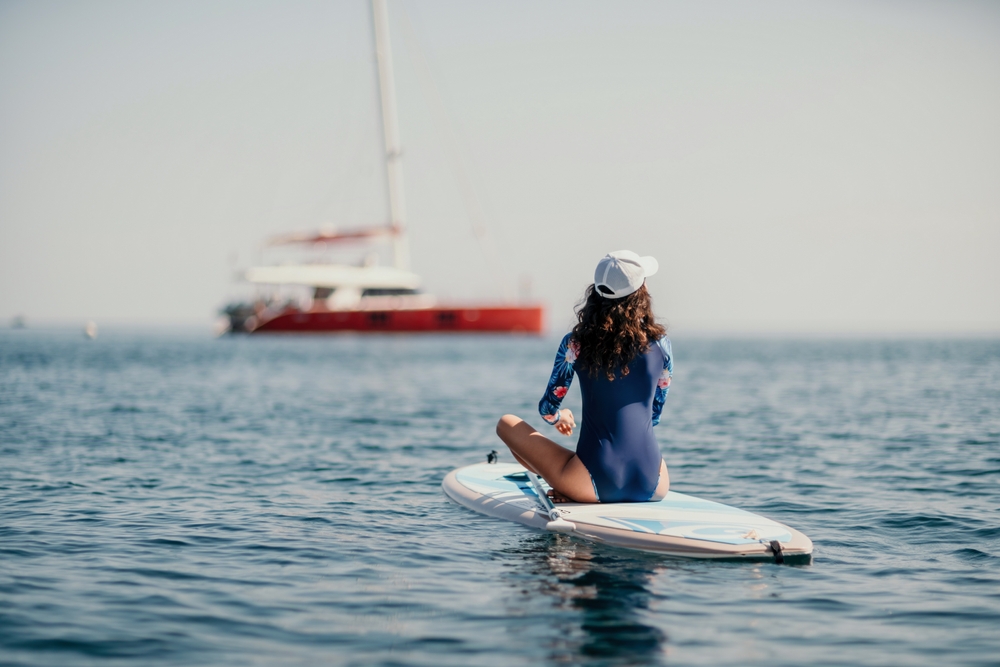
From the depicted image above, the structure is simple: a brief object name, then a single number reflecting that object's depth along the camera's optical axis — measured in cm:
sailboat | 5506
